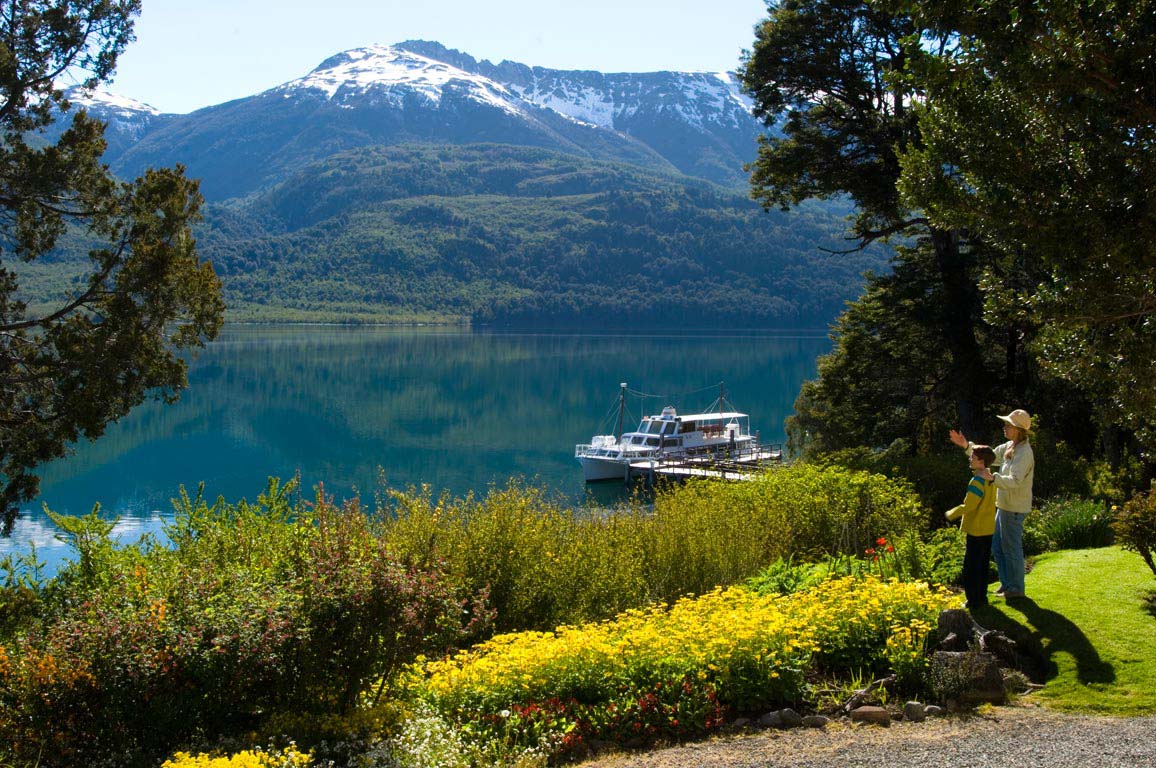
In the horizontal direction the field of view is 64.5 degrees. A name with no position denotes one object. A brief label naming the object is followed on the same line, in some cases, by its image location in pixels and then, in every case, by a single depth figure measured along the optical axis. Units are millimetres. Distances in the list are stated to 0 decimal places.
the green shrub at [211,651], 4773
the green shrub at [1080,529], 9836
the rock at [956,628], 6211
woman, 7145
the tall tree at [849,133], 17359
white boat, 40938
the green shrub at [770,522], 9234
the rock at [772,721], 5535
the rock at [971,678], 5711
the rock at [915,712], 5516
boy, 7062
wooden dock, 35000
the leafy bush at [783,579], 8023
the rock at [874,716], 5516
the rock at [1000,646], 6312
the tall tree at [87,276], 11734
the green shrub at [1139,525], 6910
